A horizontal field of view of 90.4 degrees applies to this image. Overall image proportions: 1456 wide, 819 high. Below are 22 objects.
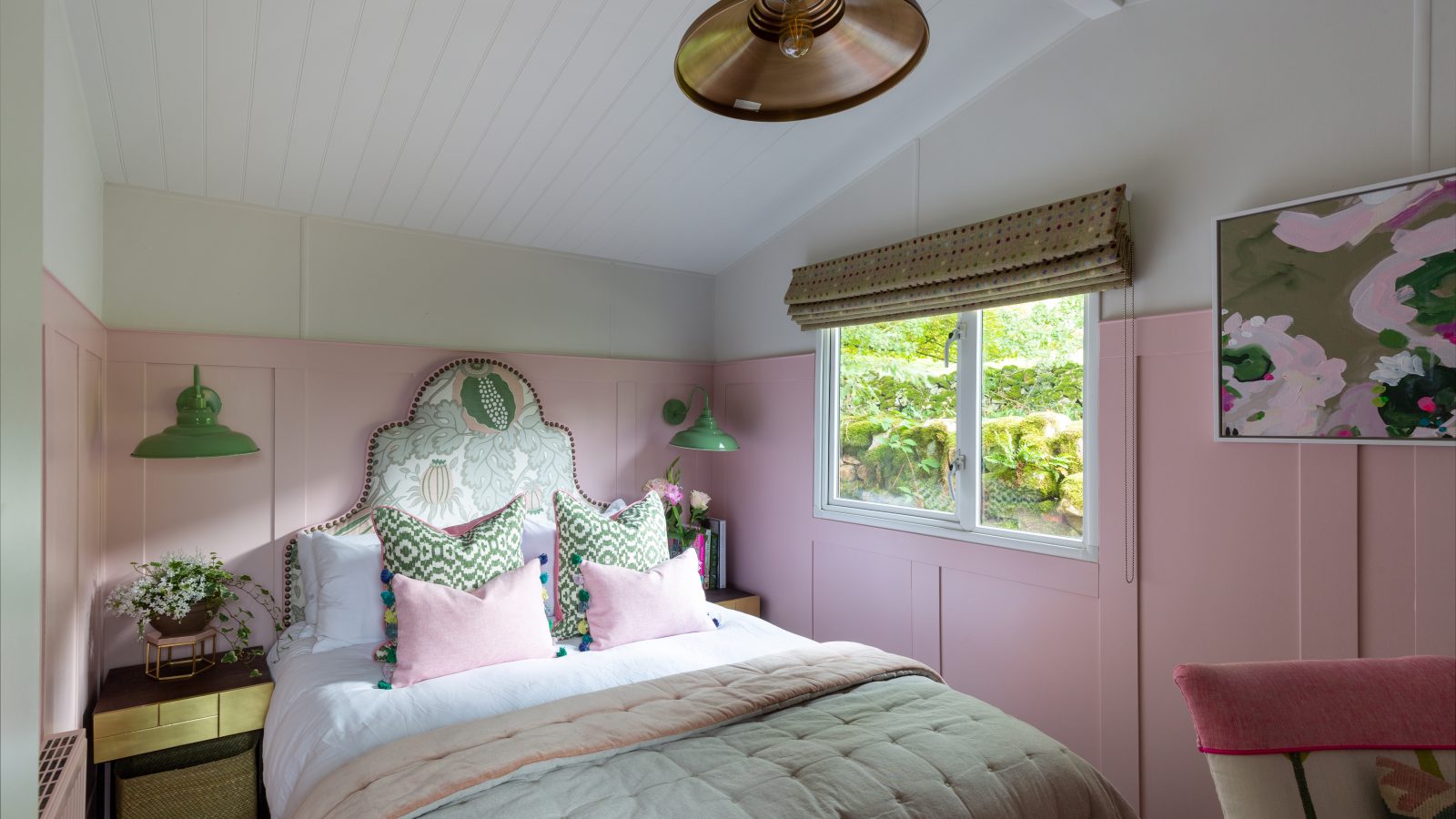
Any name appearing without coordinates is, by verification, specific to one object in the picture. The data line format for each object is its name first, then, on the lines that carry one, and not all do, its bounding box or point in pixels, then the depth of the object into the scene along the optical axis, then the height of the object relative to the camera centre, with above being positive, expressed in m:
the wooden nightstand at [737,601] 3.64 -0.95
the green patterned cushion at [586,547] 2.79 -0.54
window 2.54 -0.05
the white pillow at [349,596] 2.58 -0.66
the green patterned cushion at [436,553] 2.54 -0.50
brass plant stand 2.47 -0.88
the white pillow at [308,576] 2.71 -0.62
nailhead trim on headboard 2.84 -0.23
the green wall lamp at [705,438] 3.46 -0.12
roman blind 2.30 +0.54
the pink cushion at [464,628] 2.29 -0.71
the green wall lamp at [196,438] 2.38 -0.08
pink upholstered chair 1.30 -0.58
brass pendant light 1.21 +0.64
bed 1.54 -0.81
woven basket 2.25 -1.18
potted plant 2.40 -0.63
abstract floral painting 1.73 +0.25
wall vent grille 1.42 -0.77
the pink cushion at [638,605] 2.66 -0.72
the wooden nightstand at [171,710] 2.22 -0.95
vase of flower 3.71 -0.50
